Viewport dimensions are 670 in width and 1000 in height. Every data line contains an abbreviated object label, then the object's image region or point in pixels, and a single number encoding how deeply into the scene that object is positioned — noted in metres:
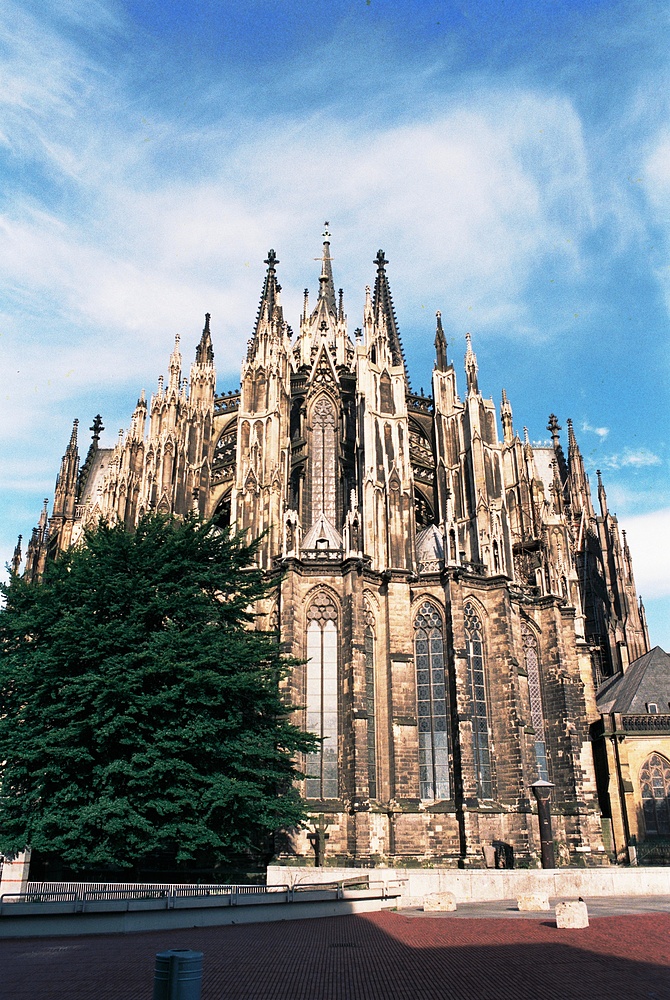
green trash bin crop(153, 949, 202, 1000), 6.05
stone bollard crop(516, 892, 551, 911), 18.23
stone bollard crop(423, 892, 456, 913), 19.31
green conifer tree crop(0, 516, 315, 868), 22.33
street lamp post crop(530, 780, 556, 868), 26.51
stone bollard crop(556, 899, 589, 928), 14.88
